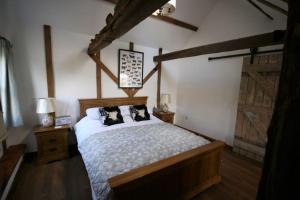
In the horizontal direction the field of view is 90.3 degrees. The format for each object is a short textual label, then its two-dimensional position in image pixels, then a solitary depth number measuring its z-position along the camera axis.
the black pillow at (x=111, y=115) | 2.88
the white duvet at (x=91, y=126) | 2.49
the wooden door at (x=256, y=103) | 2.69
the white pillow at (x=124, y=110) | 3.28
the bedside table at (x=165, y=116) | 4.01
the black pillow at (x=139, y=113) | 3.24
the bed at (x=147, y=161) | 1.42
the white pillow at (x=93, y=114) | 3.02
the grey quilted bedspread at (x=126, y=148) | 1.53
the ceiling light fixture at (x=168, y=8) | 1.95
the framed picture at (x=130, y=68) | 3.61
